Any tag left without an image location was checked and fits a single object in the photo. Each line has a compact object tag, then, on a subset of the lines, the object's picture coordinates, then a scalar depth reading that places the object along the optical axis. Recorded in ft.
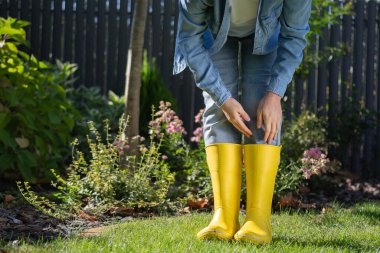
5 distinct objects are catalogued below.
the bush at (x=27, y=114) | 15.79
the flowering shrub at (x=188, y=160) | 14.57
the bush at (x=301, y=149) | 14.25
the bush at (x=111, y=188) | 13.05
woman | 9.24
